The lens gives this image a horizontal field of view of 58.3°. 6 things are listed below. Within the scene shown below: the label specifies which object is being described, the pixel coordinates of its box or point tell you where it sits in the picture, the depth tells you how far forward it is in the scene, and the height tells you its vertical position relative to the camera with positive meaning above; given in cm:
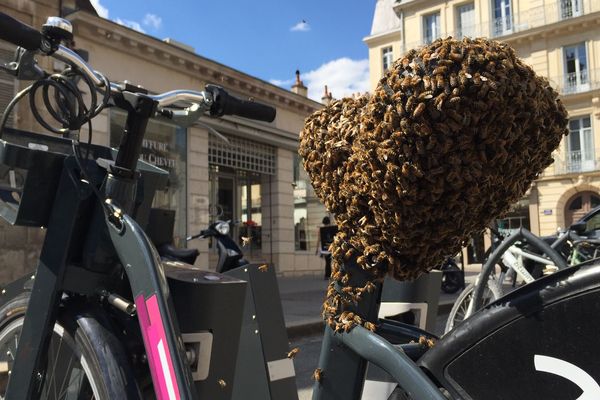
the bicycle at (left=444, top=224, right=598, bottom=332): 421 -21
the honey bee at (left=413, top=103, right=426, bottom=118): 107 +26
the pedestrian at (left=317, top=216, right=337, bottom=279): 1253 +19
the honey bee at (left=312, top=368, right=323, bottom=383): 133 -33
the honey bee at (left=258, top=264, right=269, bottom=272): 225 -11
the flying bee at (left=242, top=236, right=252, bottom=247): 212 +1
